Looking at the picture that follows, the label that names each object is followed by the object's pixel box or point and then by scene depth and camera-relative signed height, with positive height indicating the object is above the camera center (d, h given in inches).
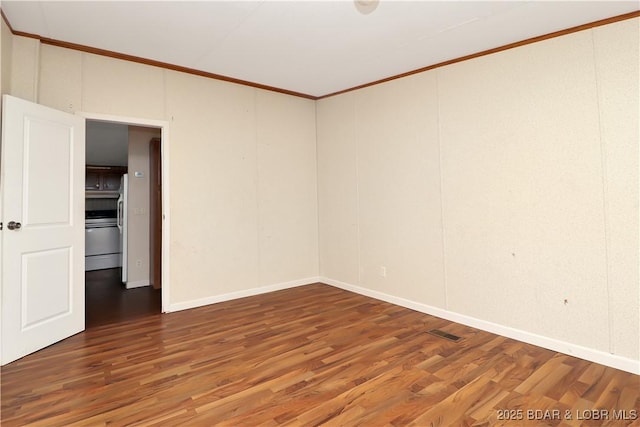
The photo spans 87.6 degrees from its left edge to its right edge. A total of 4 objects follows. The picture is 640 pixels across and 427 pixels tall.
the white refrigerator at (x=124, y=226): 200.2 +1.4
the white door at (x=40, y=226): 106.3 +1.4
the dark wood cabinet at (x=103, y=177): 320.5 +50.6
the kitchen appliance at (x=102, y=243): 253.0 -10.6
